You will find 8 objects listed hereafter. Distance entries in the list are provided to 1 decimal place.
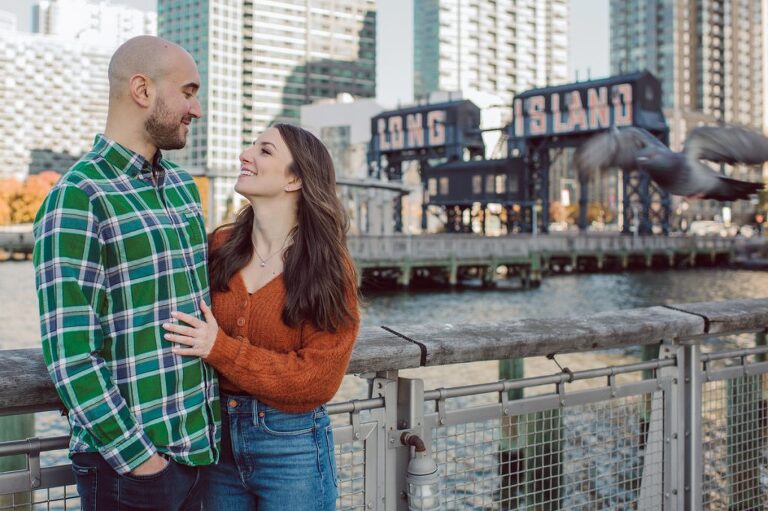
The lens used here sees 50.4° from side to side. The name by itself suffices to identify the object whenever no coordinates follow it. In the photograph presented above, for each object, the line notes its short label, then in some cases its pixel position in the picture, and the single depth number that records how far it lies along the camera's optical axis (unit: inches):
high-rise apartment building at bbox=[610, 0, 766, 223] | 6274.6
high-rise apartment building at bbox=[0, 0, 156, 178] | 7165.4
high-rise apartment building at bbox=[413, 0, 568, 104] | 7086.6
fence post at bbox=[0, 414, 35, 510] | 129.0
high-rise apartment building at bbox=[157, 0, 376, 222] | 6323.8
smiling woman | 102.8
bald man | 87.7
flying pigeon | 269.7
